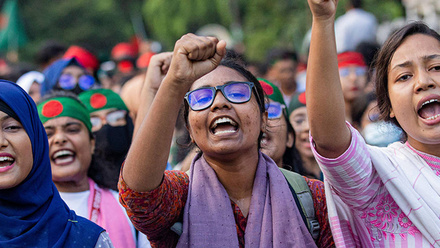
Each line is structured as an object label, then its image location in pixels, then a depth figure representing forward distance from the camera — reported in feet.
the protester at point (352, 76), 20.36
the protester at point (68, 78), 19.13
